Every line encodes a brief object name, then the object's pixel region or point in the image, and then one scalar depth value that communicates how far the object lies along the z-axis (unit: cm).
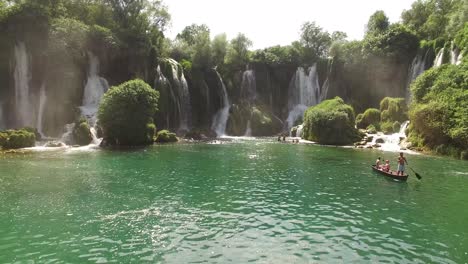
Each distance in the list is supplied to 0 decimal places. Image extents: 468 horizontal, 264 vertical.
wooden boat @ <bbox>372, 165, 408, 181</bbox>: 2898
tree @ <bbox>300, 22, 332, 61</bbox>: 10549
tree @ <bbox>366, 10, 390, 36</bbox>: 9894
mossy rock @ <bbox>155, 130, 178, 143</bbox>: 6044
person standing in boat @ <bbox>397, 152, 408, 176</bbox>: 2923
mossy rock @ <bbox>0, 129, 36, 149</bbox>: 4500
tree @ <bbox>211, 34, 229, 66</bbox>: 9053
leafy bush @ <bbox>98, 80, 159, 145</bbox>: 5156
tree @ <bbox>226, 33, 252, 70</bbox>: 8944
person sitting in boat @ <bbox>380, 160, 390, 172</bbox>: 3096
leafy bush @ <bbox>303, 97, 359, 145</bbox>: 6031
